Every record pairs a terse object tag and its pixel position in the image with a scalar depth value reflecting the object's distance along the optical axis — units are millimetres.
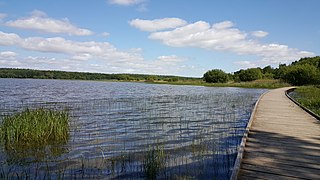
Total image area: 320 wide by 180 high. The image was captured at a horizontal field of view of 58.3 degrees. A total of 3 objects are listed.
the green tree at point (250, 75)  95875
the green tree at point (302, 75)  67625
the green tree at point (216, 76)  91812
